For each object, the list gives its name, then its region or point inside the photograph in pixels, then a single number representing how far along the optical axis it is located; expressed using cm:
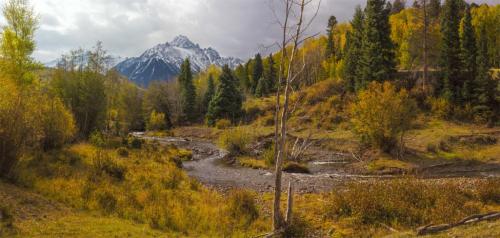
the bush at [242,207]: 1366
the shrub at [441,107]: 4547
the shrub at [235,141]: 3784
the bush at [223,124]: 6489
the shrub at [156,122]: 7394
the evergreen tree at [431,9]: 5201
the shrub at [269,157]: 3170
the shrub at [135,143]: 3497
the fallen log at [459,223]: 888
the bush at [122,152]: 2847
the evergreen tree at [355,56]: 5733
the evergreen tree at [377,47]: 5069
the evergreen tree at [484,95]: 4250
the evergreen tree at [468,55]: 4541
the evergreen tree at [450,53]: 4722
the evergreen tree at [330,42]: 9312
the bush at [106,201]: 1282
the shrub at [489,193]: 1508
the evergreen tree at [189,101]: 8006
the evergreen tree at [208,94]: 8222
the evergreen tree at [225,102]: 6962
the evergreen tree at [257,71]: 10038
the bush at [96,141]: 2648
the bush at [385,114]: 3272
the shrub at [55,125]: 2444
